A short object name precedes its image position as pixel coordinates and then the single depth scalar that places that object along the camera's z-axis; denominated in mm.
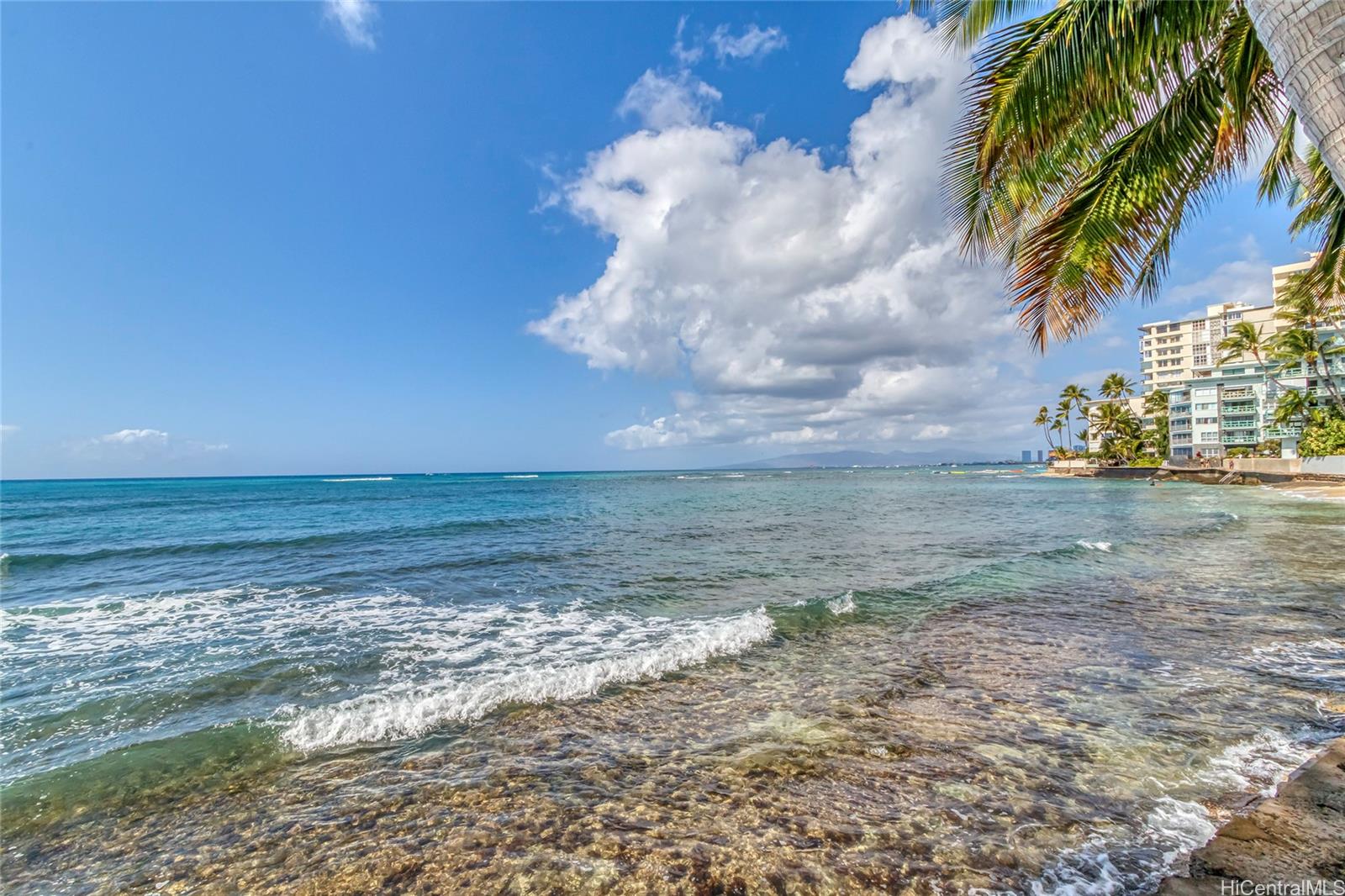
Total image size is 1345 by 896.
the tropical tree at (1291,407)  46534
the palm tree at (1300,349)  41344
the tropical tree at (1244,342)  48219
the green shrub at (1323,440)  40531
